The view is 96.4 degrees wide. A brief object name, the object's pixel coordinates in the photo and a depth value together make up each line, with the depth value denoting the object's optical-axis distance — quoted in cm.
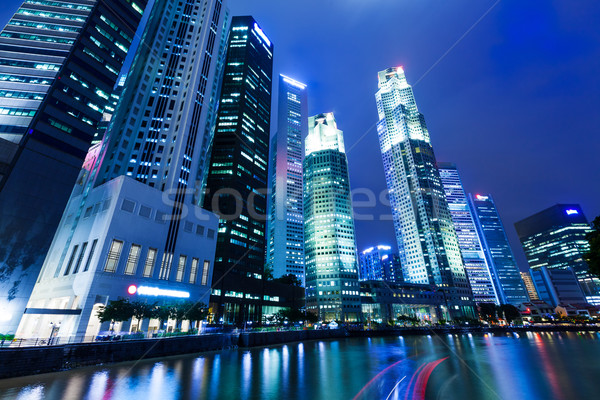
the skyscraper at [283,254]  18725
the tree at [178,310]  4425
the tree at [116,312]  3712
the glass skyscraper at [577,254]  17388
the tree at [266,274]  11980
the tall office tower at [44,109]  4802
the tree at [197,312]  4624
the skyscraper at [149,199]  4366
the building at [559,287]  16562
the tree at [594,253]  3014
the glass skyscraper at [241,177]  9544
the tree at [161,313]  4191
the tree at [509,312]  14520
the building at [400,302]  15425
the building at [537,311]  15494
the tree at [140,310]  4009
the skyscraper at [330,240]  14788
